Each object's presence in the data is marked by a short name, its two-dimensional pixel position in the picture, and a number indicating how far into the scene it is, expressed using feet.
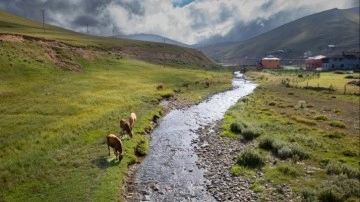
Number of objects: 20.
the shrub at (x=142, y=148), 97.27
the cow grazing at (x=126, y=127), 107.34
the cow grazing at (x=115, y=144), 85.35
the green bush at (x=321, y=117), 148.87
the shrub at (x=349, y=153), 97.01
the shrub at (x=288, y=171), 80.15
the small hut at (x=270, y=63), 636.07
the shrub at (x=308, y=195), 66.28
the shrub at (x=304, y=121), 137.76
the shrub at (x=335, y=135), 116.47
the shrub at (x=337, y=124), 135.08
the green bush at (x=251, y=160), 86.59
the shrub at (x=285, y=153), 93.35
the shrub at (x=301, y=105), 180.77
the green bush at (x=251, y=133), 114.95
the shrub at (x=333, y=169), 80.64
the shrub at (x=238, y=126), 123.85
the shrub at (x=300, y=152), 92.99
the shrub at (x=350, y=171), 78.07
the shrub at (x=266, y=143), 101.34
